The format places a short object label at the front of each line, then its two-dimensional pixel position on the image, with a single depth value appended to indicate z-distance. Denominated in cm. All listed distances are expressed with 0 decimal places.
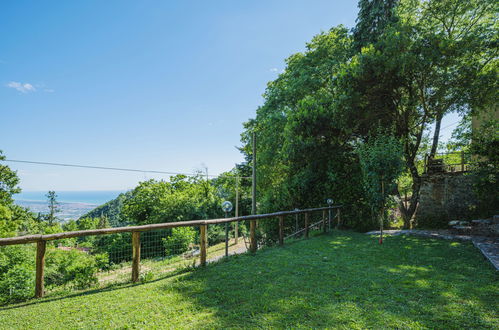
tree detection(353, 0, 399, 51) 1190
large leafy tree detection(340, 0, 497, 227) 935
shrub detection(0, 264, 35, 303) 333
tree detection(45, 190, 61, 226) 4521
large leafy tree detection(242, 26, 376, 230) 1112
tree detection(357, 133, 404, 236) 697
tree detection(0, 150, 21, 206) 2353
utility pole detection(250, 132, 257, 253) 583
